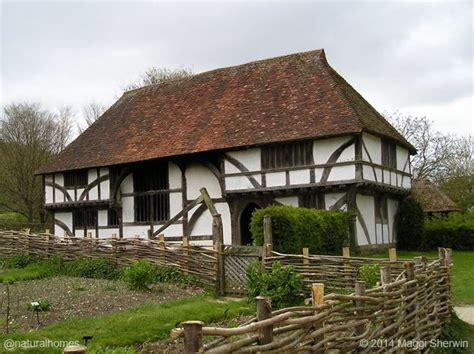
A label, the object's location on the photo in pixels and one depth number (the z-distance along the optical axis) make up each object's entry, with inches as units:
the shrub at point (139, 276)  513.2
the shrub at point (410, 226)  1065.5
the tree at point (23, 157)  1476.4
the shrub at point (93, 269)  641.6
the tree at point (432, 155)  1682.0
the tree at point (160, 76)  1921.8
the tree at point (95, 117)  2142.0
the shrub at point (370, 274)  451.2
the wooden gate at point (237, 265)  533.0
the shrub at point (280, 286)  431.5
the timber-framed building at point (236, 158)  842.2
